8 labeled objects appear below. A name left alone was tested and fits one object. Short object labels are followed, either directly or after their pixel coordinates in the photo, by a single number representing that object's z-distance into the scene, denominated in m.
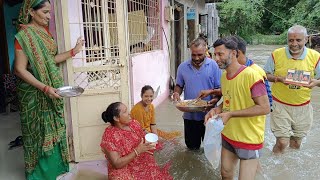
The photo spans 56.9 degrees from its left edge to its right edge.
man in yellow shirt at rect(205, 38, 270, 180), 2.30
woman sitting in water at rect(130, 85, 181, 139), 3.86
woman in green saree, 2.52
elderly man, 3.49
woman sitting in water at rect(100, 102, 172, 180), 2.70
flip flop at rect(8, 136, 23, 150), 3.61
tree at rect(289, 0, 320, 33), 17.44
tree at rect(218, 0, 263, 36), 27.67
